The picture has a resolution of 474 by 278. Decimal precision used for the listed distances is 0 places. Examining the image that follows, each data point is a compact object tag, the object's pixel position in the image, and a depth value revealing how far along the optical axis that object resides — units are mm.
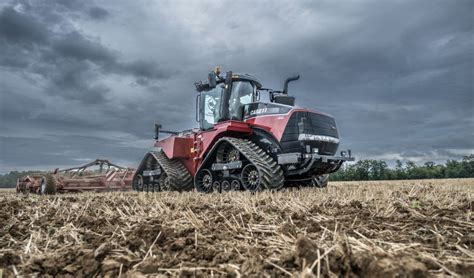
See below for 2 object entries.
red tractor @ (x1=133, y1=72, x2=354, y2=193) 8484
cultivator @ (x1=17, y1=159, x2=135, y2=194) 14258
